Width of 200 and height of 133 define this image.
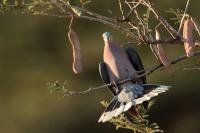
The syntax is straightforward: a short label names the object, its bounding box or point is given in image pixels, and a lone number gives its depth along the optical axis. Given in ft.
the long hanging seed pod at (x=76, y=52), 25.20
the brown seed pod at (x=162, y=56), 24.34
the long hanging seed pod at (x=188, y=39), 23.36
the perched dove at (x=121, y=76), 29.11
